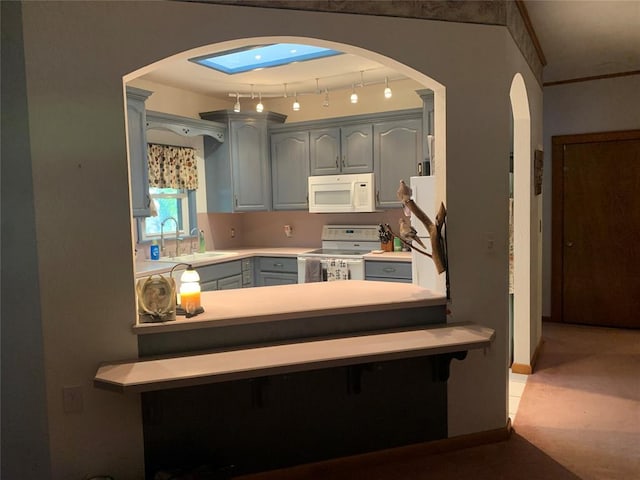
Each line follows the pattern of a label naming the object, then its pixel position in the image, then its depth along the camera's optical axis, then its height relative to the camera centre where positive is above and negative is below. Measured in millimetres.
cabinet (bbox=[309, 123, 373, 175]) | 4910 +707
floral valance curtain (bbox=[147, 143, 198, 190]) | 4727 +574
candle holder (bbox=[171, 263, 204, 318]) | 2291 -340
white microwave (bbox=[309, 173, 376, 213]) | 4867 +249
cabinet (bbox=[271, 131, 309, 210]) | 5262 +546
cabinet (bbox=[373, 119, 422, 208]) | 4668 +598
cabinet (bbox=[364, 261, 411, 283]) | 4457 -516
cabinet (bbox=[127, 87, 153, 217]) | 3924 +617
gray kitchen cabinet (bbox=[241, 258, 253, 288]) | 5086 -544
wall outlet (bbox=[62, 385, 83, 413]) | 2131 -757
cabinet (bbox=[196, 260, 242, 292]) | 4512 -524
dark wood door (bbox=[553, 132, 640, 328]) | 4922 -227
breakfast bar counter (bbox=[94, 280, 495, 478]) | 2143 -756
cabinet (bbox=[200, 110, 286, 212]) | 5234 +620
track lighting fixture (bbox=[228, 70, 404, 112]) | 4898 +1400
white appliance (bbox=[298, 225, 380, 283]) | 4738 -375
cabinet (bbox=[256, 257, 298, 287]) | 5090 -542
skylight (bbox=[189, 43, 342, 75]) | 3947 +1384
